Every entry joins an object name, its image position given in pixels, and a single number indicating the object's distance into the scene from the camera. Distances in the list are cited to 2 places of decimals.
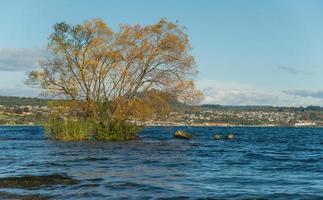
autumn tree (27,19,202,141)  51.38
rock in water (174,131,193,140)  63.12
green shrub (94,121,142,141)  50.91
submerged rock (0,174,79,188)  19.28
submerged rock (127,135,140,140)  52.40
